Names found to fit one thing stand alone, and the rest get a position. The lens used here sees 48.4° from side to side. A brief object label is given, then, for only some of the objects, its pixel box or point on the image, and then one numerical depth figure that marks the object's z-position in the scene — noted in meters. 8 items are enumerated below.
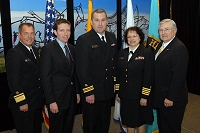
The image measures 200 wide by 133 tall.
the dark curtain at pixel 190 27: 4.88
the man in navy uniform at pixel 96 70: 2.27
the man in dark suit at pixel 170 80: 2.14
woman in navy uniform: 2.32
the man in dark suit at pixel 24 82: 2.08
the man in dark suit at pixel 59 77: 2.09
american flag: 3.15
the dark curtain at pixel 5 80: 3.23
